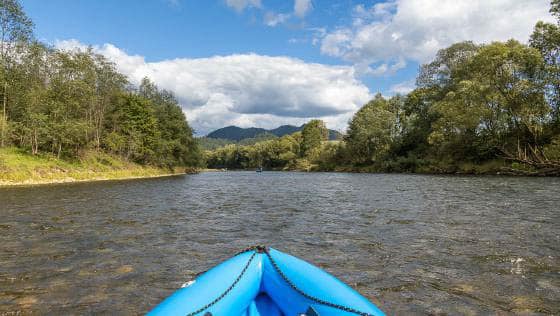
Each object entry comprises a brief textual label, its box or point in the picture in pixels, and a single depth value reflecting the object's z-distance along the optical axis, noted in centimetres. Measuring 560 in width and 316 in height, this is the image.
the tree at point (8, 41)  3484
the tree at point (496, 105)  3809
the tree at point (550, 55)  3641
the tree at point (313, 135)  11044
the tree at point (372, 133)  6938
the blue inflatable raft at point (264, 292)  363
